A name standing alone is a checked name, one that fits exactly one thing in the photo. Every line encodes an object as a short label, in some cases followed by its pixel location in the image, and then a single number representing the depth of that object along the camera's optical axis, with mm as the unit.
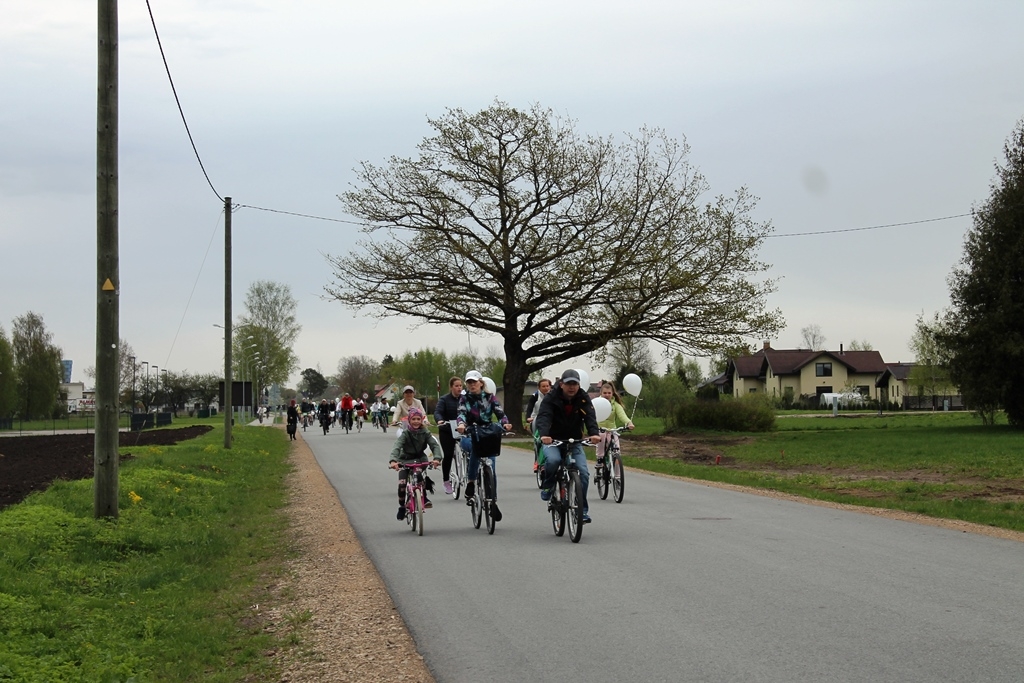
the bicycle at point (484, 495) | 12516
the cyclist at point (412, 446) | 13016
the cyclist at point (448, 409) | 14500
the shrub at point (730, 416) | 43938
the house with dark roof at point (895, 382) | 114938
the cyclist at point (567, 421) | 11688
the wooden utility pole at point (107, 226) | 12906
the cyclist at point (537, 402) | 16625
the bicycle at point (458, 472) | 17188
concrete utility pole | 32969
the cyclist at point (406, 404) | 14141
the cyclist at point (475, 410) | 12867
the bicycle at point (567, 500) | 11305
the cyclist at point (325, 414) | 50750
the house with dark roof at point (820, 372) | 117188
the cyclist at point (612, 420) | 16078
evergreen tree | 40562
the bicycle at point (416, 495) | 12609
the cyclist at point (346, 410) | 50781
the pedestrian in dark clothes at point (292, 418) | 43438
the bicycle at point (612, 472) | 15797
